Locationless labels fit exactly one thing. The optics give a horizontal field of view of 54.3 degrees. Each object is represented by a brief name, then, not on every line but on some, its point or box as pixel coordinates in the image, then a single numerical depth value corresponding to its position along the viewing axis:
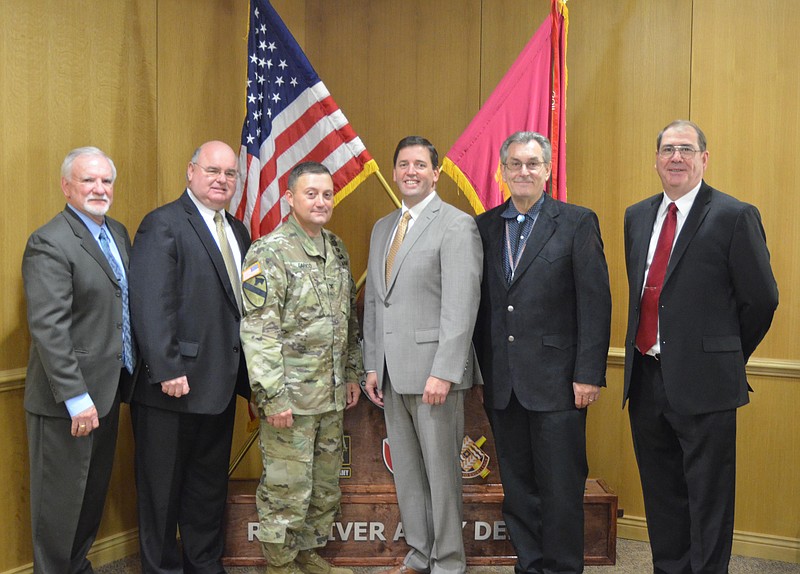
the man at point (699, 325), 2.65
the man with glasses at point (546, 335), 2.83
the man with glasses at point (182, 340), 2.86
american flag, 3.47
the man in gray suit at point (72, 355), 2.63
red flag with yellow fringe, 3.49
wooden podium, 3.33
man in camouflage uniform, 2.88
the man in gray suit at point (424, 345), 2.91
